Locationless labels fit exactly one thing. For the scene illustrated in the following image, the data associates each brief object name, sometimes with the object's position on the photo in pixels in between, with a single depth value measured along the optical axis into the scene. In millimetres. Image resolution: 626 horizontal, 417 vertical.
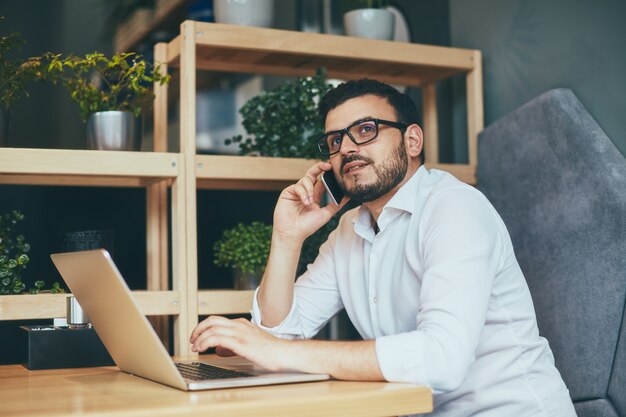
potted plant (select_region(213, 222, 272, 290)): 2264
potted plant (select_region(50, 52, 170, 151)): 2111
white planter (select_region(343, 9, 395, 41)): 2486
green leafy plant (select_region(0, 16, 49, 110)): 2109
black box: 1794
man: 1368
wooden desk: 1115
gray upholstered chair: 1839
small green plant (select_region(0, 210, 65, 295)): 1991
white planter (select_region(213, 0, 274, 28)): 2320
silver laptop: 1278
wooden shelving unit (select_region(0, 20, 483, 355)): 2025
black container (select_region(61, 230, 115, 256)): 2020
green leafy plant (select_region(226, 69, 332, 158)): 2350
